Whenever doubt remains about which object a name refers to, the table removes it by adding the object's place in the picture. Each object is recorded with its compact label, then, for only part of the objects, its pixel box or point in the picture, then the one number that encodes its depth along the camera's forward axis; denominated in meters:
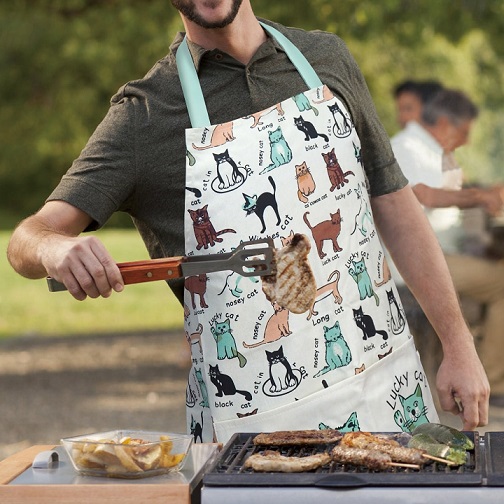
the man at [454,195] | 7.08
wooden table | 1.99
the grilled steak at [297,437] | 2.22
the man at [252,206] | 2.70
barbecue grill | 1.89
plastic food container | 2.08
